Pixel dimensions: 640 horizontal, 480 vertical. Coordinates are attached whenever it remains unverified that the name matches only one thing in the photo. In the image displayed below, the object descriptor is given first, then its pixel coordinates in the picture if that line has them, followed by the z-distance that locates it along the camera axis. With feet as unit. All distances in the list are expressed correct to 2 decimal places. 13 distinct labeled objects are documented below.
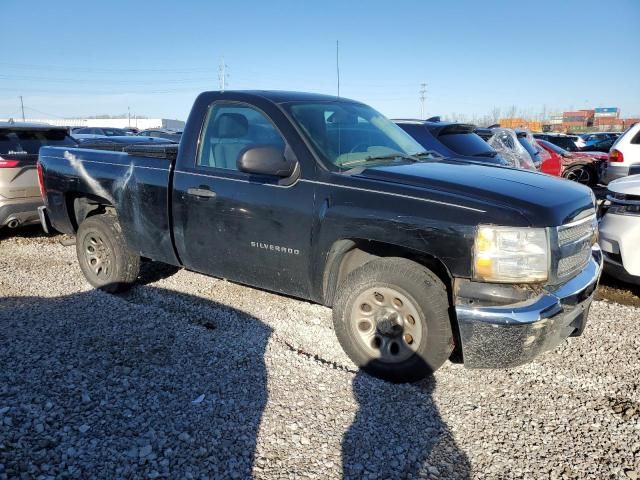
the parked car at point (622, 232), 15.55
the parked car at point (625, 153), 33.55
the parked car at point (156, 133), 70.20
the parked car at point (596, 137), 84.69
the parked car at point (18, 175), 21.93
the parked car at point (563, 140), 69.56
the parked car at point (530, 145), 34.09
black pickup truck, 9.62
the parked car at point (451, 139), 22.27
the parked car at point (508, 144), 30.07
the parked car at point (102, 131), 72.25
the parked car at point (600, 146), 71.48
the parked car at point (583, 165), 46.31
